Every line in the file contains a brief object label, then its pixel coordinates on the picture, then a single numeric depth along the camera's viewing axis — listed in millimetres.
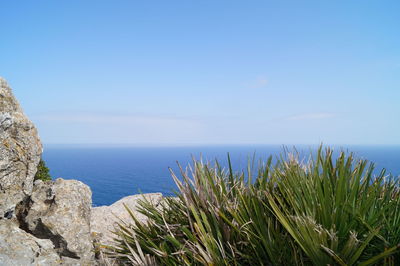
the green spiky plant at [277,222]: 2125
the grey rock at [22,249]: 3607
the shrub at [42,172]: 6752
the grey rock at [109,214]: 7736
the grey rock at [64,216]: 4285
